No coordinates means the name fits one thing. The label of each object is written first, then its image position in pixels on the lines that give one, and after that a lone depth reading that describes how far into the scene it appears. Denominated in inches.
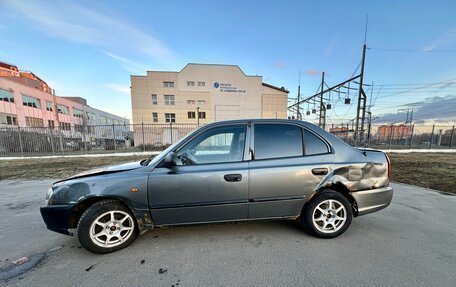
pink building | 1030.4
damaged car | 95.0
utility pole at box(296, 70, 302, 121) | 1020.4
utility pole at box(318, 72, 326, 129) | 812.0
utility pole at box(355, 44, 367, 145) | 568.2
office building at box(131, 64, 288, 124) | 1119.0
